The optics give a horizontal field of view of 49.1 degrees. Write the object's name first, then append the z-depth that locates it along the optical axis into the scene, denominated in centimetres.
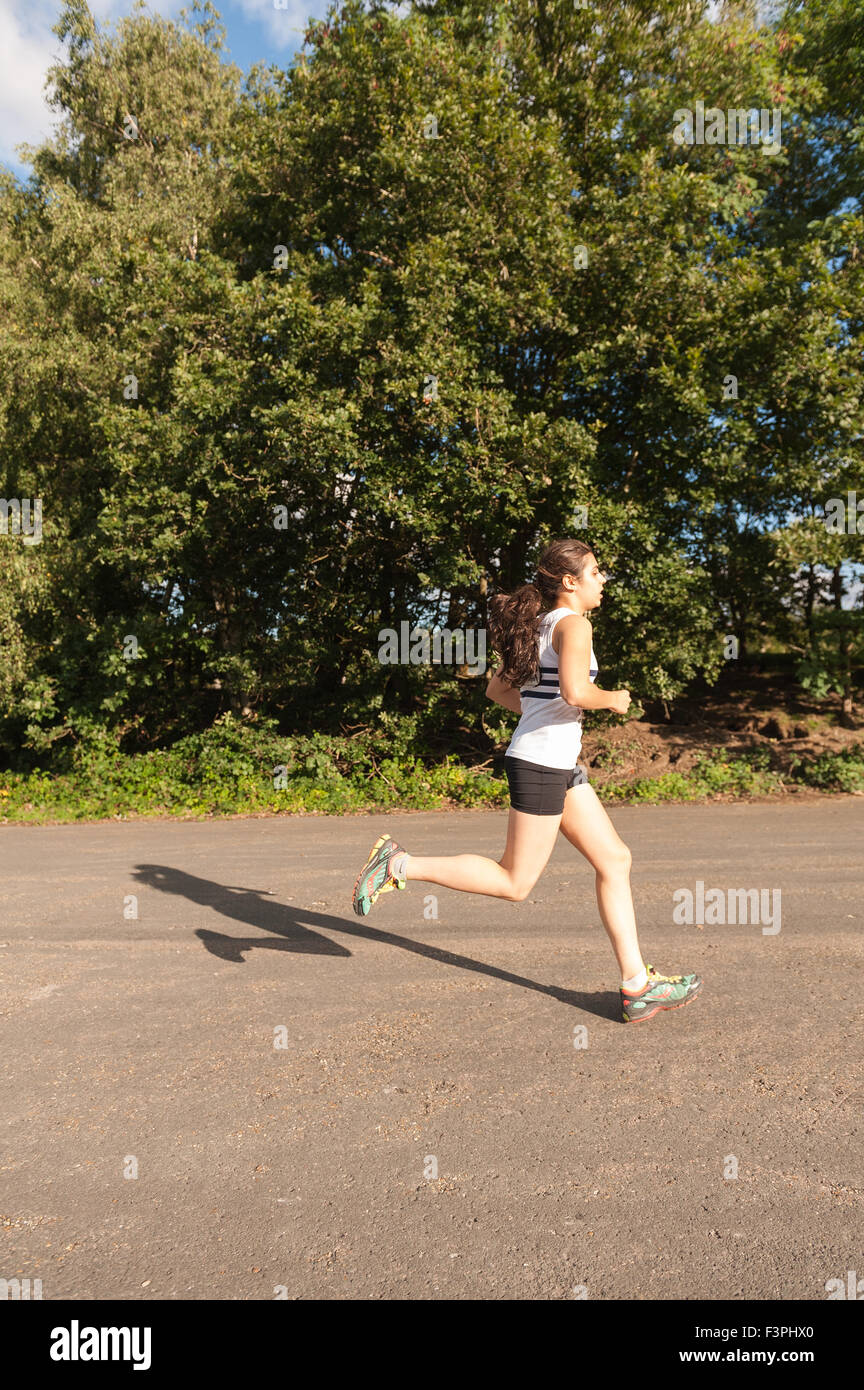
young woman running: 428
